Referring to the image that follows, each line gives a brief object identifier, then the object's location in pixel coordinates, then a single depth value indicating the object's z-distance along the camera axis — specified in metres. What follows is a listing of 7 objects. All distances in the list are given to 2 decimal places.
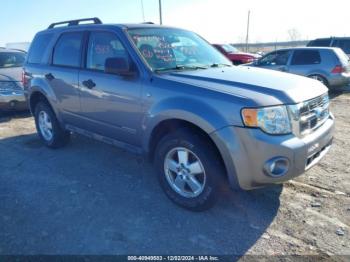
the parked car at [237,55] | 15.72
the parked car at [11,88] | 7.62
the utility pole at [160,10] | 20.67
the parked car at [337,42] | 13.22
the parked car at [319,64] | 9.54
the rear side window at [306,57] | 9.88
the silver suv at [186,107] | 2.79
